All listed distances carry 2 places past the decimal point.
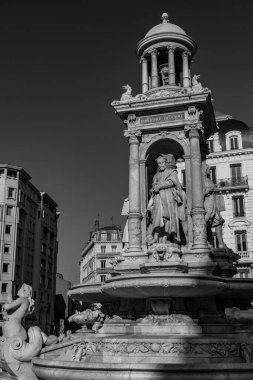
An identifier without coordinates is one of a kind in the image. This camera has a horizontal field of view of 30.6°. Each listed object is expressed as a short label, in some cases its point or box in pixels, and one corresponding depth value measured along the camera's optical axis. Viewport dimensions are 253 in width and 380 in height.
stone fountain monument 9.48
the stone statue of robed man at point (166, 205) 14.77
